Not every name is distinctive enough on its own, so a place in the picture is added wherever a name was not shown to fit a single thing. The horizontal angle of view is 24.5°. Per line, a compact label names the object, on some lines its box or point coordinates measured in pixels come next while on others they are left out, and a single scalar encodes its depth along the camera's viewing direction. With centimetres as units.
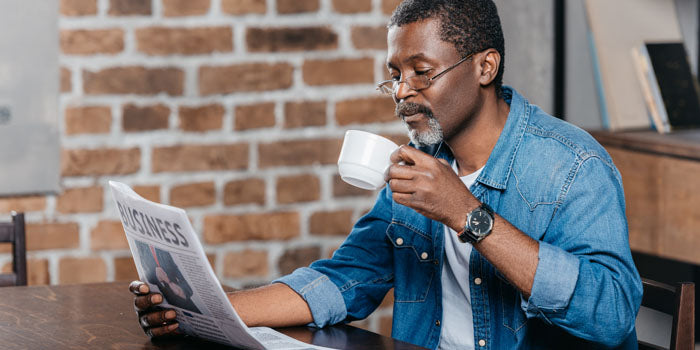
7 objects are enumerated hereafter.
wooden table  314
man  313
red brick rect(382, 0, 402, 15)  434
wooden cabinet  445
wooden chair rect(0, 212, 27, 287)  370
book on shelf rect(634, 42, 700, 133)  473
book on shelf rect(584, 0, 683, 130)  476
